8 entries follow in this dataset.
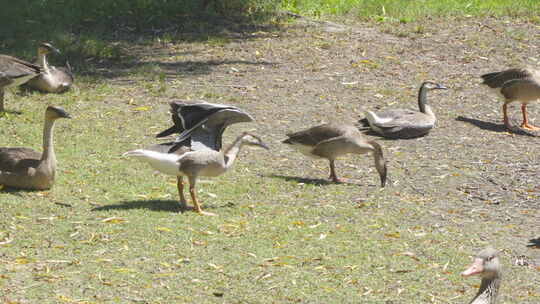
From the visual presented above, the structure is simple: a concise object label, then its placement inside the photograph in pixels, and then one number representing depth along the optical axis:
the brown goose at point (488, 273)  10.24
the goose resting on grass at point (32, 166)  16.58
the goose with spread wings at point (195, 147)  15.73
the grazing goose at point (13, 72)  21.98
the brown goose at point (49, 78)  24.28
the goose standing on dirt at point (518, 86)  23.75
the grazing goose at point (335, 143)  18.78
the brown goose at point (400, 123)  22.02
